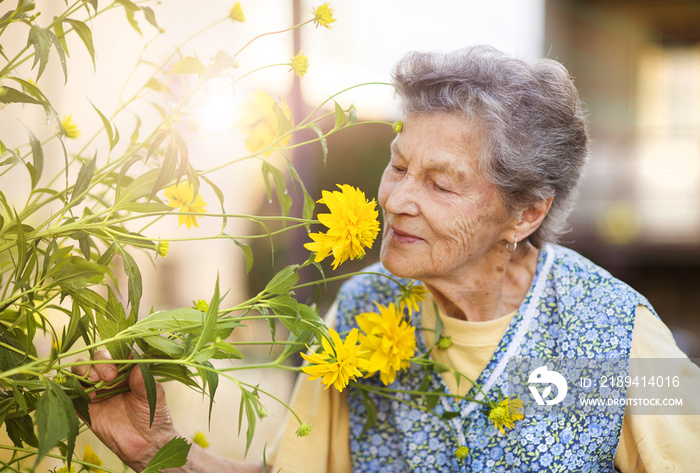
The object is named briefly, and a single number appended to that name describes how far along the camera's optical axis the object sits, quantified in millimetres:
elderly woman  1161
